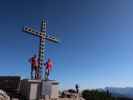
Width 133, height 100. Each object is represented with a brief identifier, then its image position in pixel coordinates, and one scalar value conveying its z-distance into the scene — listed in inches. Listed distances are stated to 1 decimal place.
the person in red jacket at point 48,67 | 501.9
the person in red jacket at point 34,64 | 486.5
